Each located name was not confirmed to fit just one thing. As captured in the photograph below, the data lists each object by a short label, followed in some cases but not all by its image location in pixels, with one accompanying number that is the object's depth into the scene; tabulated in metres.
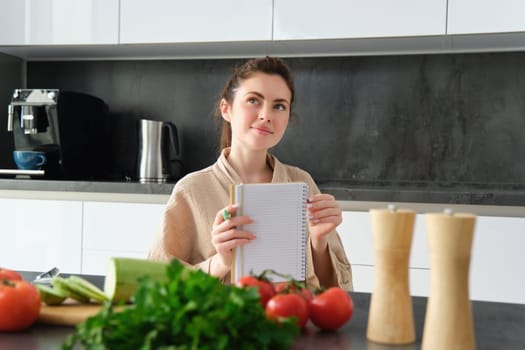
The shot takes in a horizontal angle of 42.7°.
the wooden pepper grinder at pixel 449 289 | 0.83
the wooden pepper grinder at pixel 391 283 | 0.90
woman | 1.54
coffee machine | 2.90
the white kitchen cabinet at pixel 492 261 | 2.28
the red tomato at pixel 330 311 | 0.96
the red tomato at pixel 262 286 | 0.95
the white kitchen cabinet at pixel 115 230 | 2.59
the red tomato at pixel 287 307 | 0.90
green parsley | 0.71
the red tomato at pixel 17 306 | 0.95
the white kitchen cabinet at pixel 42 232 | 2.68
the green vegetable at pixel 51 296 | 1.05
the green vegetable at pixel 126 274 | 1.00
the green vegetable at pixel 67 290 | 1.06
